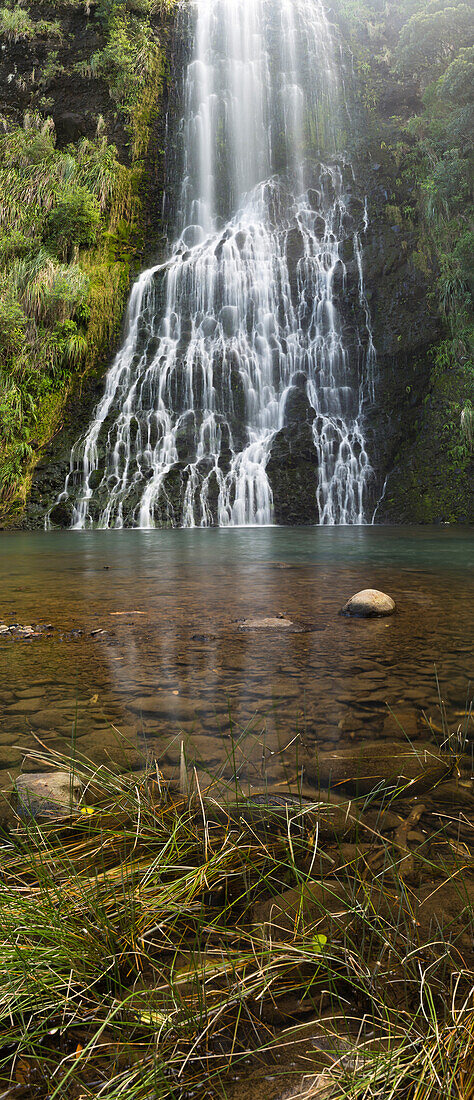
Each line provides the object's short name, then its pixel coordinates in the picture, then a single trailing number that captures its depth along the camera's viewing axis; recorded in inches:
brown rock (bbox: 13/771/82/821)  63.6
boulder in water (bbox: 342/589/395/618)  182.2
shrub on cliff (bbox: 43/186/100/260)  762.8
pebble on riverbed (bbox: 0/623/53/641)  156.2
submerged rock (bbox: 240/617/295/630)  168.8
